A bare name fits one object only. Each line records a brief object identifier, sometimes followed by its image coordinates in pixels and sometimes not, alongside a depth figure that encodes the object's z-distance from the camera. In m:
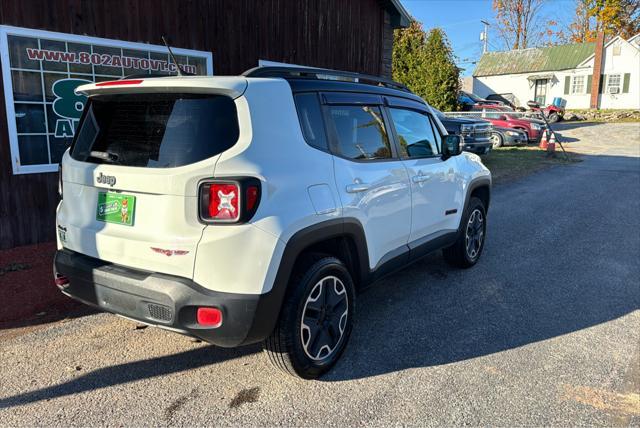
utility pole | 50.74
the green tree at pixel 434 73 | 19.08
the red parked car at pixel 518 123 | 19.95
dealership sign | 5.82
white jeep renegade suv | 2.68
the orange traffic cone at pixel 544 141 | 19.31
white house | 35.78
